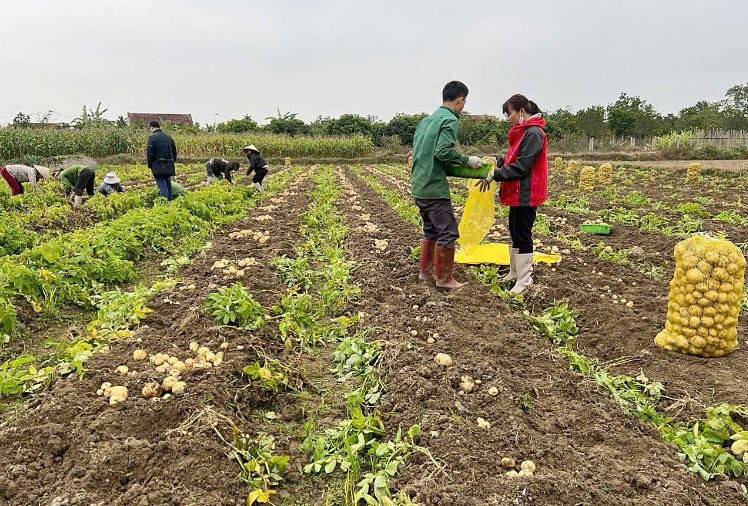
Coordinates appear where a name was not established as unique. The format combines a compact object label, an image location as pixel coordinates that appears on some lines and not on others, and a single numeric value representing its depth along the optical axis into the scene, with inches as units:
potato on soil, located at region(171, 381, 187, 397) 127.0
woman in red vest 200.5
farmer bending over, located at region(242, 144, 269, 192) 521.3
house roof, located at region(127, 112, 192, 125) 2625.5
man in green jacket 197.0
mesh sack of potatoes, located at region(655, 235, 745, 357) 148.2
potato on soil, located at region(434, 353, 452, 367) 143.6
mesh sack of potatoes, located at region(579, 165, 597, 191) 637.9
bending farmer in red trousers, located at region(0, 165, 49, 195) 436.1
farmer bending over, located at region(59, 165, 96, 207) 421.7
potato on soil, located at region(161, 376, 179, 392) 129.0
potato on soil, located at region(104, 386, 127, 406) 122.7
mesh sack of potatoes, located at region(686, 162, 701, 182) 688.4
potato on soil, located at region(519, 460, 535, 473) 100.5
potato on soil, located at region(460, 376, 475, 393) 131.4
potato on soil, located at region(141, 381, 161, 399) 126.2
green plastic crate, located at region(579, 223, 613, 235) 331.3
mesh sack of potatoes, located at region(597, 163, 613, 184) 718.5
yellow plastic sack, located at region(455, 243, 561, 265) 252.6
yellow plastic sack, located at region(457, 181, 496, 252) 227.9
